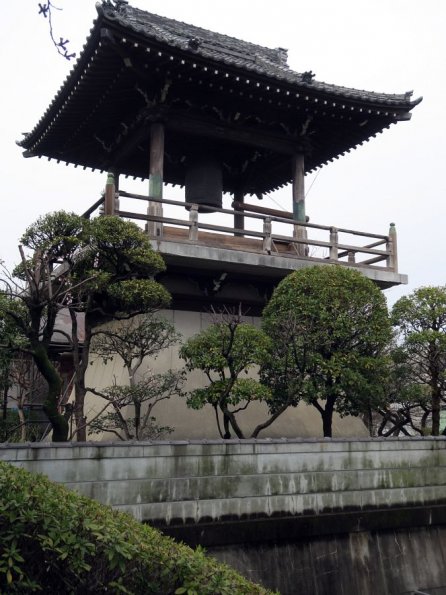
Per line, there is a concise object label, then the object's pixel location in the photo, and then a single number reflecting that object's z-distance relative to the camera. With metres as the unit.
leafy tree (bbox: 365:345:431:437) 14.48
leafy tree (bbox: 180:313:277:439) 11.64
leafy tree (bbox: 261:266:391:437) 12.67
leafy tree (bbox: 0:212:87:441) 9.38
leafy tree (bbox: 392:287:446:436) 14.05
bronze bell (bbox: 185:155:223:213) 17.03
